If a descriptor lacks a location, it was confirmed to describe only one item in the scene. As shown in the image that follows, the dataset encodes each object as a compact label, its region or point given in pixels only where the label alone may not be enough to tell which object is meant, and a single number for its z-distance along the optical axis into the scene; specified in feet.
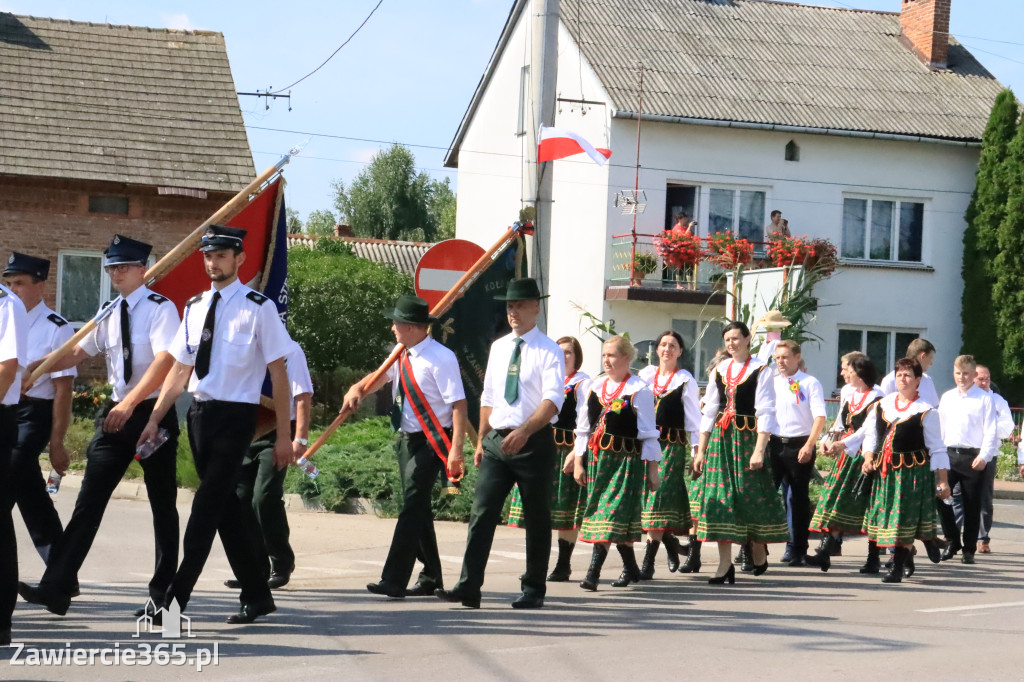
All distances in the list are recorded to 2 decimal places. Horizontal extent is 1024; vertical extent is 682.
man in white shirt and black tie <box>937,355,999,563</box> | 42.24
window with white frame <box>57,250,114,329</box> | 84.94
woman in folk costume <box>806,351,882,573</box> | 38.17
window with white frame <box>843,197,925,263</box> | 96.94
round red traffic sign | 37.99
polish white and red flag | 43.79
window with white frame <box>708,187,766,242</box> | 94.02
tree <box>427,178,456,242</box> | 218.38
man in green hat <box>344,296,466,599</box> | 29.14
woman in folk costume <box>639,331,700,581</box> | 34.55
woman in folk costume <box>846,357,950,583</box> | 36.73
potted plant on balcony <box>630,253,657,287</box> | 89.66
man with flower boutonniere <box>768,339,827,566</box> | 38.50
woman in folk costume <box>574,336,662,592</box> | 32.65
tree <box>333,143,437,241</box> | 225.56
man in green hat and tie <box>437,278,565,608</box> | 28.37
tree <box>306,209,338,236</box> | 240.53
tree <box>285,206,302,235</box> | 247.99
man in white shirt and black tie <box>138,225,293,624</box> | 24.09
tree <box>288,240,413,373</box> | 98.94
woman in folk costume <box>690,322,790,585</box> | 34.76
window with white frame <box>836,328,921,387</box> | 96.73
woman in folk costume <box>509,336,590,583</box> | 34.32
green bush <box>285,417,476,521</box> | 46.40
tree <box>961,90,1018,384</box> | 94.48
